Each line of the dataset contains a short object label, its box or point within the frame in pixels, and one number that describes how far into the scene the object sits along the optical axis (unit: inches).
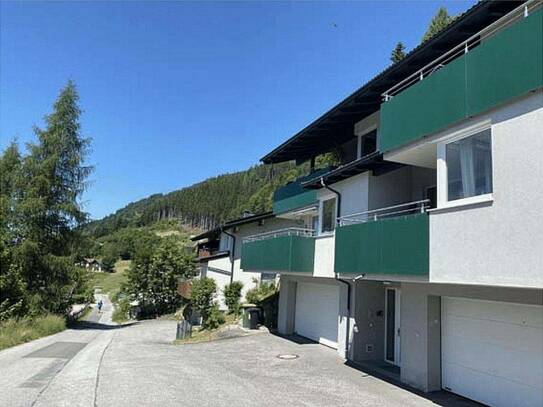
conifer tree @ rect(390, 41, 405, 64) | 1316.2
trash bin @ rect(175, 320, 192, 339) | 924.0
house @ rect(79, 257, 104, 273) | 5152.6
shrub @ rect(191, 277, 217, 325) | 1090.7
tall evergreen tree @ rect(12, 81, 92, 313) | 1028.5
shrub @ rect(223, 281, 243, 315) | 1099.2
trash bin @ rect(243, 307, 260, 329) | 861.2
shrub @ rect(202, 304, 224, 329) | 1008.9
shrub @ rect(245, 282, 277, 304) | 975.0
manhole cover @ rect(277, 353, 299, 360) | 578.5
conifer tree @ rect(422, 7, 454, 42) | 1137.5
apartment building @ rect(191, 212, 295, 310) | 1181.0
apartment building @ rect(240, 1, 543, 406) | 286.4
